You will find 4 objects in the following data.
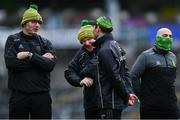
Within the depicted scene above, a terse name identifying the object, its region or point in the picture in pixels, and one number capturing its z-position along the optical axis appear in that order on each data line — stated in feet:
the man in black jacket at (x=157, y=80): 70.49
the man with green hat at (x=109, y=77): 64.23
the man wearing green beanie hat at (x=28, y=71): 65.46
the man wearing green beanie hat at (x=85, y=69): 66.23
